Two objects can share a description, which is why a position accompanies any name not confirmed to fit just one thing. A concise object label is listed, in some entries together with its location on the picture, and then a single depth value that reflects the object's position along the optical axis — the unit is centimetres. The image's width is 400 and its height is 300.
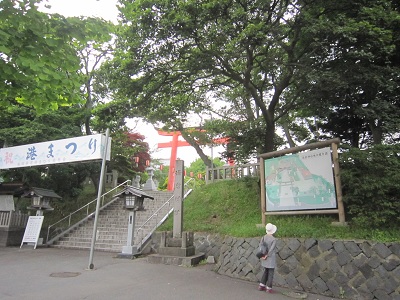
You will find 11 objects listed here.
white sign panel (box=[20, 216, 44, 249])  1457
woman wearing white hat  658
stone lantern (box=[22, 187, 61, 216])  1504
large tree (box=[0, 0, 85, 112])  478
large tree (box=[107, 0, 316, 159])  916
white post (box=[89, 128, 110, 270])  930
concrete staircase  1398
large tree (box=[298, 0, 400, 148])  836
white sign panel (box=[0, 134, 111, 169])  1220
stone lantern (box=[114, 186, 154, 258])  1197
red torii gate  3001
